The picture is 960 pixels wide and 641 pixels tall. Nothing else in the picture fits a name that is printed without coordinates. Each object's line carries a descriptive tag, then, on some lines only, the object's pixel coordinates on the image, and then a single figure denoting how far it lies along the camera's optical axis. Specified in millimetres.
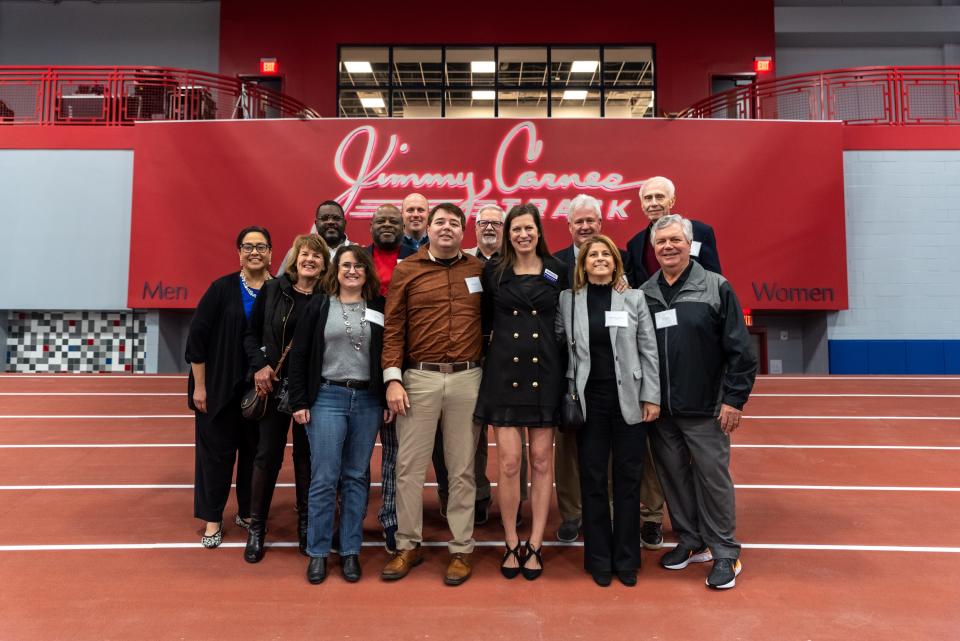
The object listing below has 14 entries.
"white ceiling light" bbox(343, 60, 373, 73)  13406
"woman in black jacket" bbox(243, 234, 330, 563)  3266
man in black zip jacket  2984
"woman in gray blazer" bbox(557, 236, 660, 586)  2980
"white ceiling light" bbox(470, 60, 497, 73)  13445
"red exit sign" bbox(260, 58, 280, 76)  12617
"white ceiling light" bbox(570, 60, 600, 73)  13398
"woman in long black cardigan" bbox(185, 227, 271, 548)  3416
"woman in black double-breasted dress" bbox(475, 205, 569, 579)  2990
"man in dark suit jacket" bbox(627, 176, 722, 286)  3502
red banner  9633
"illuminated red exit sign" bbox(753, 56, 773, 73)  12422
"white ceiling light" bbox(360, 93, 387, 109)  13578
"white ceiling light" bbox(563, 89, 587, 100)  13581
